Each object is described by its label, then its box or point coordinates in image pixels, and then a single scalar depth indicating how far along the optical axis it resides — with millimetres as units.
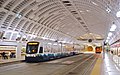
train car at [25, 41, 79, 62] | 33688
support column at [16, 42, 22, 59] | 41316
